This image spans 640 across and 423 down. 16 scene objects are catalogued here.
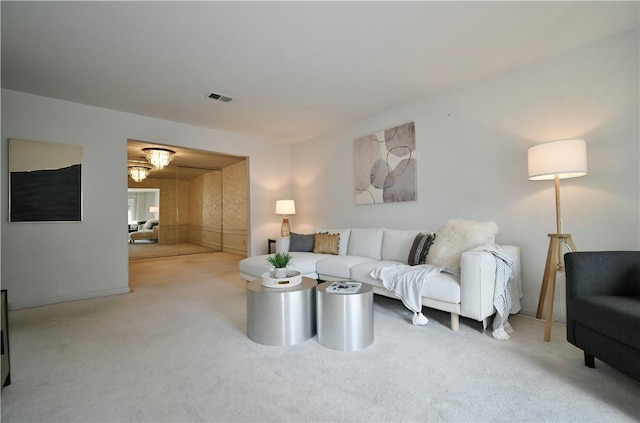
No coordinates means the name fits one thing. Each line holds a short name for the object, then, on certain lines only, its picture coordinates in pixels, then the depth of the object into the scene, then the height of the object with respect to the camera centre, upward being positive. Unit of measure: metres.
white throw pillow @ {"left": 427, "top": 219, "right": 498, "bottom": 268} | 2.67 -0.26
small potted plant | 2.46 -0.43
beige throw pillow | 4.01 -0.41
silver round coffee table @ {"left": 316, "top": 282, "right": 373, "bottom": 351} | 2.13 -0.79
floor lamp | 2.27 +0.34
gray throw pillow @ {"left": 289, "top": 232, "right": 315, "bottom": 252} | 4.19 -0.41
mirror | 6.37 +0.24
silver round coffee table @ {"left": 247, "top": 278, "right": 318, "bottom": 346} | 2.22 -0.77
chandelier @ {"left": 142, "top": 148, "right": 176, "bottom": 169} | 5.09 +1.09
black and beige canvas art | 3.32 +0.45
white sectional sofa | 2.30 -0.56
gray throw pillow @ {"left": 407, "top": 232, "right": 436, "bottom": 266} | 3.03 -0.38
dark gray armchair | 1.53 -0.52
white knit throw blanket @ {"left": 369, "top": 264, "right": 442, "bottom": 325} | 2.57 -0.63
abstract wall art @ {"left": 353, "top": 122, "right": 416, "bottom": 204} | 3.84 +0.67
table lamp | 5.16 +0.14
